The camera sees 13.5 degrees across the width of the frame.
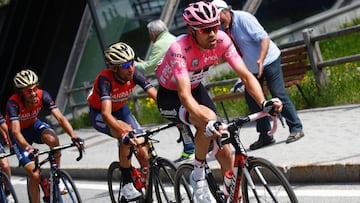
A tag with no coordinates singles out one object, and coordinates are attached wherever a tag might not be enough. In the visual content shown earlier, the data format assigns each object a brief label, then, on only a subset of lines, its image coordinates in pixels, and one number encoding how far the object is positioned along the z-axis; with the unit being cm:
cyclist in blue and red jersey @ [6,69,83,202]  1675
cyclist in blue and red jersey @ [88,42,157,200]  1468
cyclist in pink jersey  1160
